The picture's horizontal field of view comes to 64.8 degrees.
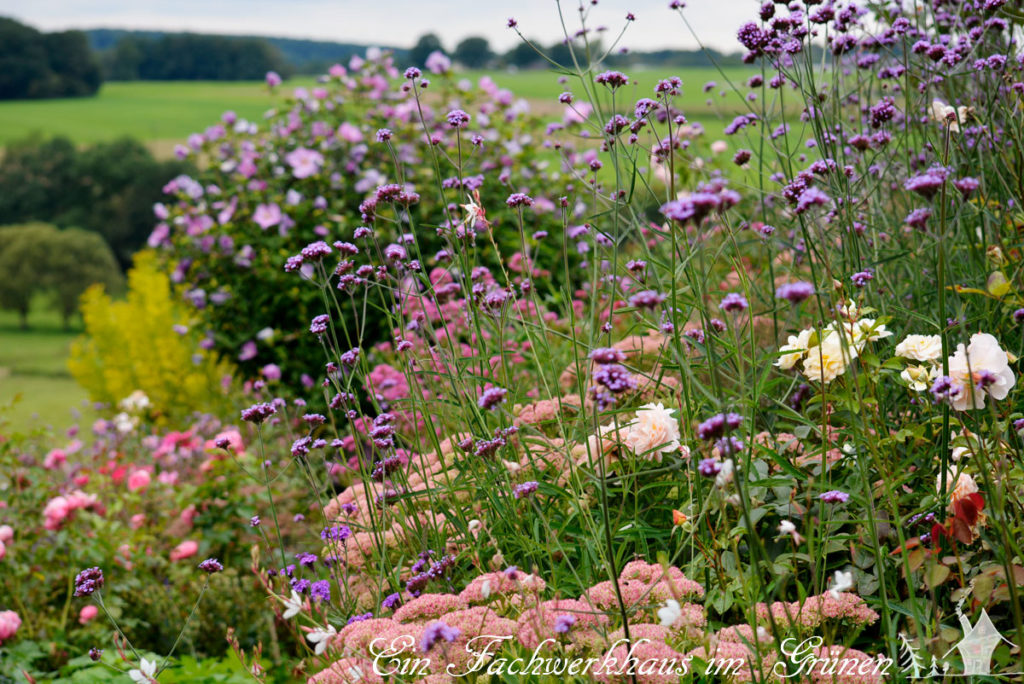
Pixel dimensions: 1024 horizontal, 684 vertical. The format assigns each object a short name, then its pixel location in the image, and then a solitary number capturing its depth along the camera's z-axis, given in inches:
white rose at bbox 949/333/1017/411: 58.4
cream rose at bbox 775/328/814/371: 62.3
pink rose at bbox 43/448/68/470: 161.8
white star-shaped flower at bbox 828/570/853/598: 41.8
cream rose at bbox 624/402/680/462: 68.5
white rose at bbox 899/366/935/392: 64.9
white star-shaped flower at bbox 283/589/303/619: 55.0
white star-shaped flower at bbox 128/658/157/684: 57.9
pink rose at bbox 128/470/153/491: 149.9
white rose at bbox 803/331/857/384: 64.0
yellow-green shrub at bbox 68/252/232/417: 234.8
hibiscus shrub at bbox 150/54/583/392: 199.0
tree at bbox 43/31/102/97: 1027.9
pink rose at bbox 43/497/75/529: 130.0
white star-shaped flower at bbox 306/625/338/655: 53.0
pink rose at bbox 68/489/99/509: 132.6
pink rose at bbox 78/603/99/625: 117.8
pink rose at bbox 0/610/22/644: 107.7
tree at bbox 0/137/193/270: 733.3
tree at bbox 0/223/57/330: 579.2
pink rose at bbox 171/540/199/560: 132.0
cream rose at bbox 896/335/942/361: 64.4
